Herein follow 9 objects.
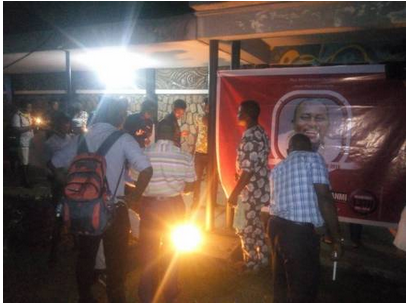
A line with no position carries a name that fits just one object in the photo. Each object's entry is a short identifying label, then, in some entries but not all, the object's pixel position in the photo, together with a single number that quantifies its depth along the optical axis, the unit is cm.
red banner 475
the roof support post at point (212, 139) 563
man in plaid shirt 309
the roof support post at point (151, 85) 1128
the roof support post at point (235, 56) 580
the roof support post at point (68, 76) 801
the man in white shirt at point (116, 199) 329
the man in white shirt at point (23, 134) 858
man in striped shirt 359
